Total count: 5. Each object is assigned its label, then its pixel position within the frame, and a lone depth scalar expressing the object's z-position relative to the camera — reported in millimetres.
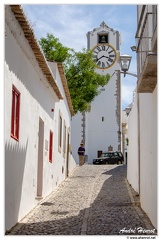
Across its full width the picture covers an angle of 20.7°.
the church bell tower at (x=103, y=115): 42750
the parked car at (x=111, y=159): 32094
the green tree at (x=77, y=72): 30359
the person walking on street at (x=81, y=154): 27062
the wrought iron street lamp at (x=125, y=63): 11912
